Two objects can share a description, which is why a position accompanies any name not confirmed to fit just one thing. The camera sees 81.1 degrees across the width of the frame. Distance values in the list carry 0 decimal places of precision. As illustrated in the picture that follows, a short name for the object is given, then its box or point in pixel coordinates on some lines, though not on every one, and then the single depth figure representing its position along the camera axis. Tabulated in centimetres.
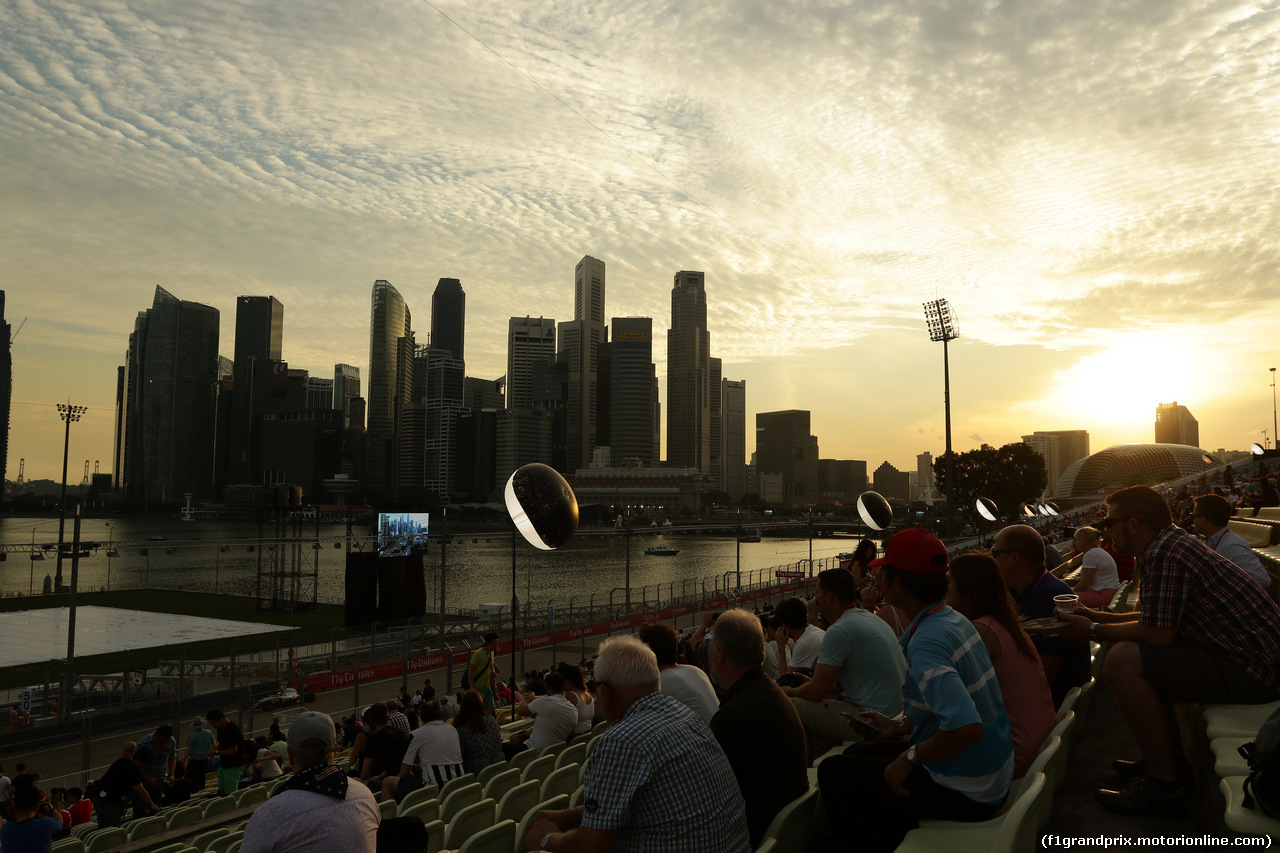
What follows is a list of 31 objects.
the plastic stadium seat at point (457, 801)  476
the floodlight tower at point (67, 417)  2661
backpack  220
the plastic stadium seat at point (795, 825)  271
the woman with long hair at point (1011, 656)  304
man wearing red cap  252
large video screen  4031
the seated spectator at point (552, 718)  654
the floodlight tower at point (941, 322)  3022
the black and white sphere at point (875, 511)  1336
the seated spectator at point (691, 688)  387
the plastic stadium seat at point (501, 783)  519
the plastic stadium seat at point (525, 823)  317
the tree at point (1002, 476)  6022
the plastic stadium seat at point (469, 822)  407
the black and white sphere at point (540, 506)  888
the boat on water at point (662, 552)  10050
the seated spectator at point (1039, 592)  422
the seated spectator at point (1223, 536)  440
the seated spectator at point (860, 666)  369
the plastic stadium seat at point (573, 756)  539
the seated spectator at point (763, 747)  285
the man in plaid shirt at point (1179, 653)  308
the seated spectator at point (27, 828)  562
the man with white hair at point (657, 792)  227
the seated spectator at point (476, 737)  657
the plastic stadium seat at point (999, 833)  219
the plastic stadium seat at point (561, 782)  470
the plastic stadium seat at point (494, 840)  333
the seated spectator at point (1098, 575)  600
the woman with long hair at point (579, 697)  723
